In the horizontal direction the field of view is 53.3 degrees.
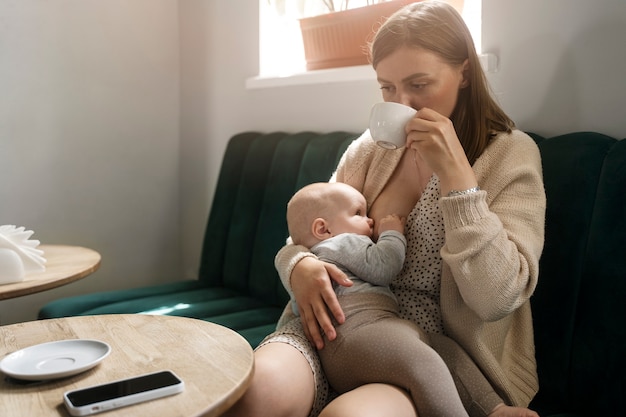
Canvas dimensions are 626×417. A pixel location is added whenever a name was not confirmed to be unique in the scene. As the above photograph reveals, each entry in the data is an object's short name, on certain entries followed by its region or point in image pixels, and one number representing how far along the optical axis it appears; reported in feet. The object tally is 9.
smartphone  2.86
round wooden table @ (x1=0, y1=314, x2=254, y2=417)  2.94
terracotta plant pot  7.01
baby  3.67
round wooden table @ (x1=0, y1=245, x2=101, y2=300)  5.48
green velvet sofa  4.39
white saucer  3.24
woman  3.90
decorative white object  5.55
